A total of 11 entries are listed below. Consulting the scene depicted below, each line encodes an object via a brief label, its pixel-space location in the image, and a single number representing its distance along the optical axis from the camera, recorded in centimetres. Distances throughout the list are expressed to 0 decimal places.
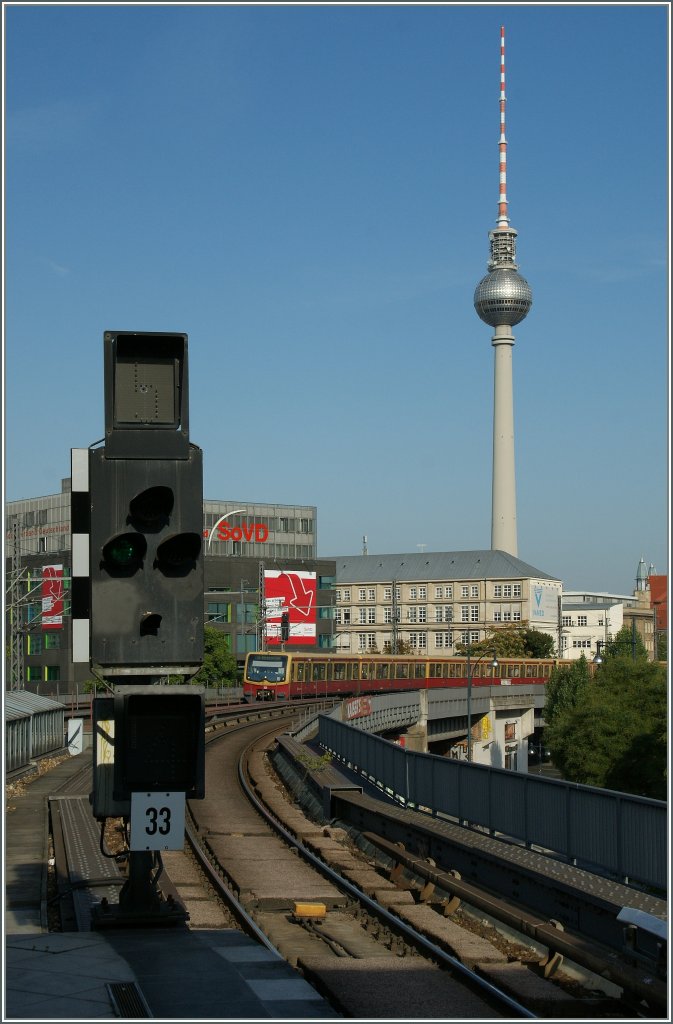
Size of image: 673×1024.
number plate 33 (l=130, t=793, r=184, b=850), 1162
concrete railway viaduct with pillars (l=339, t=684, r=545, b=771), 5928
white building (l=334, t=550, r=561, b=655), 17362
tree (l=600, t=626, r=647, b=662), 10444
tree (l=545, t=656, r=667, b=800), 6244
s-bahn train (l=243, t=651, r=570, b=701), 8125
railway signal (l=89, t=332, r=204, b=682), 1114
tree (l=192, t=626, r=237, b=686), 9081
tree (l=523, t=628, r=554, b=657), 15025
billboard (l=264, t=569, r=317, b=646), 12656
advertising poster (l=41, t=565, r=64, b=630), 10012
